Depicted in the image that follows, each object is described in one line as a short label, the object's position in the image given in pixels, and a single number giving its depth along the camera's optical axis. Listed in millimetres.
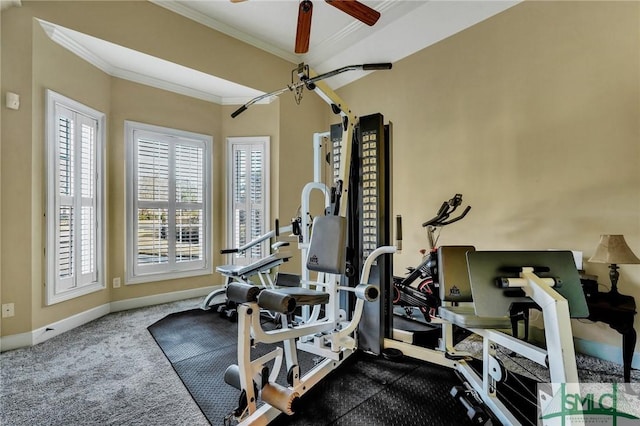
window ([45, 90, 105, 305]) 2936
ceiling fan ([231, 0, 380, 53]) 1932
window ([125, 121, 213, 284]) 3891
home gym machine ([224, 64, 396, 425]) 1526
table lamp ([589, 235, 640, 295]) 2074
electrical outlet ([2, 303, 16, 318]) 2571
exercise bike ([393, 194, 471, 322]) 2708
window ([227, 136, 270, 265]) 4535
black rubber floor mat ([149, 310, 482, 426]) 1705
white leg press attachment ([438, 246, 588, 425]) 1146
